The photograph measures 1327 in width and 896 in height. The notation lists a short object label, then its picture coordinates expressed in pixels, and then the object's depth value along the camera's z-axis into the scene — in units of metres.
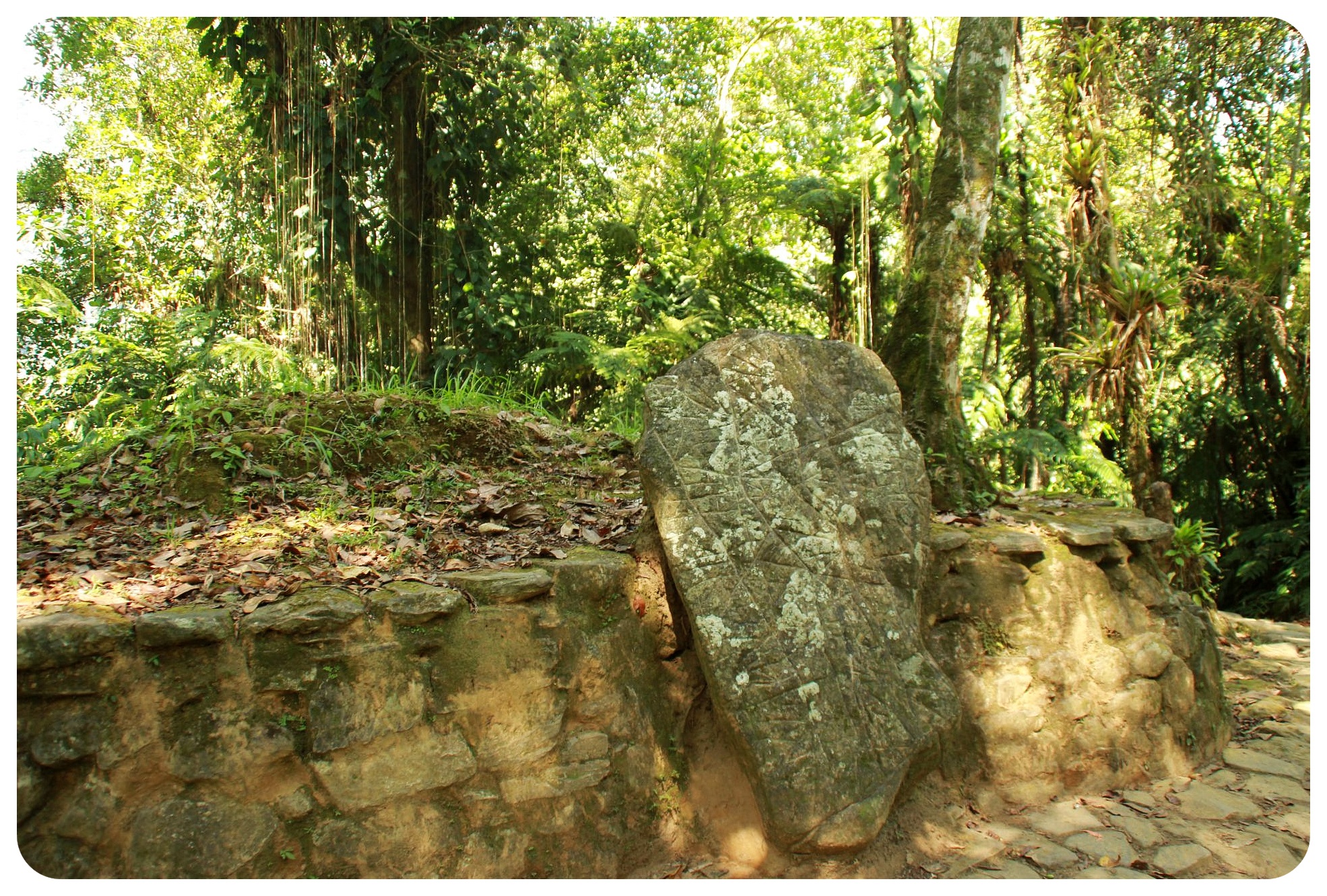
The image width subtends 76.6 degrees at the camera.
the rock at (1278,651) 5.57
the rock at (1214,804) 3.33
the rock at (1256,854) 3.00
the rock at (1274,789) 3.47
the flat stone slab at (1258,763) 3.70
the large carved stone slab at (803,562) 2.81
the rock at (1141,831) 3.11
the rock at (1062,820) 3.18
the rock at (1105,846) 3.02
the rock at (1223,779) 3.58
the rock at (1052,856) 2.97
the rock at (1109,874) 2.93
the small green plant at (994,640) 3.52
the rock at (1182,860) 2.99
